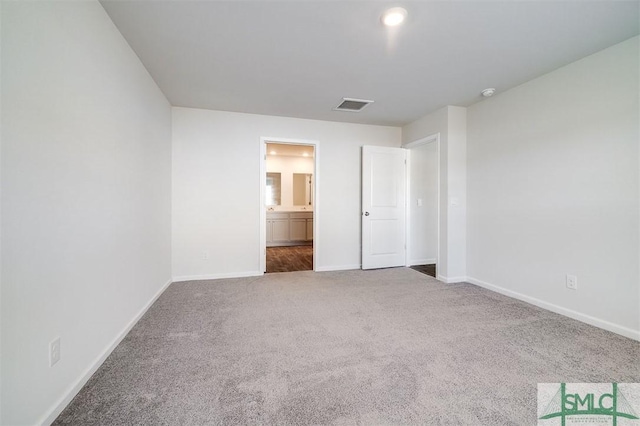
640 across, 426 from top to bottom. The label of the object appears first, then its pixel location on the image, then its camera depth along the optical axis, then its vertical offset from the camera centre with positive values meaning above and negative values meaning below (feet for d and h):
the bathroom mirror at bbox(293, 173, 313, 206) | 25.34 +2.32
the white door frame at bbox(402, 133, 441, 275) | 12.90 +2.45
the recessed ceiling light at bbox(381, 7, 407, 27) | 6.17 +4.65
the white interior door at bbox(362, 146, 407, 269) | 14.73 +0.39
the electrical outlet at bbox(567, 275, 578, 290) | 8.45 -2.17
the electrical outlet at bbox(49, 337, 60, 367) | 4.41 -2.29
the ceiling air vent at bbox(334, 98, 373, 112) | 11.61 +4.90
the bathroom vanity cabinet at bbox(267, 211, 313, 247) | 23.52 -1.29
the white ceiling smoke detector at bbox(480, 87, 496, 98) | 10.43 +4.78
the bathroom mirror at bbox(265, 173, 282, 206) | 24.58 +2.25
